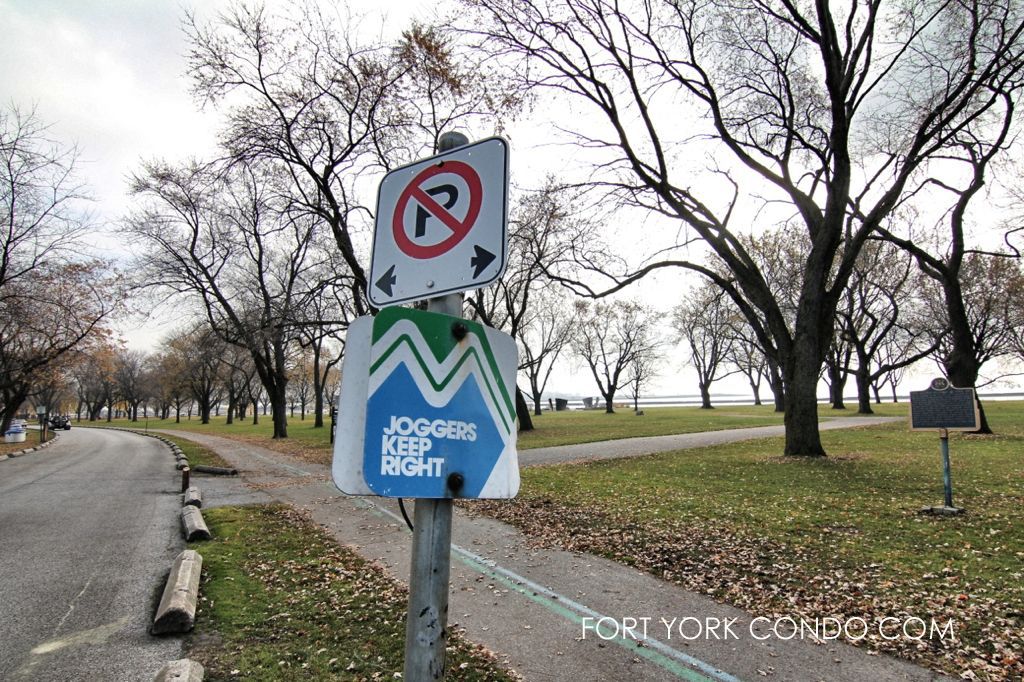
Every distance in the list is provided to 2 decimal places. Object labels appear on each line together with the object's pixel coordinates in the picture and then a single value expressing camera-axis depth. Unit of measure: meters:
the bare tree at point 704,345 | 49.08
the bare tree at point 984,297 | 29.05
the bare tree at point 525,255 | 16.77
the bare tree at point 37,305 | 19.73
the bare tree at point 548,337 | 45.41
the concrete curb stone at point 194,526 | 7.19
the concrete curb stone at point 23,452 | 21.67
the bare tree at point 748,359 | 48.66
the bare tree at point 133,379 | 75.74
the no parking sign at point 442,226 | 1.84
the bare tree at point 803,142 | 13.39
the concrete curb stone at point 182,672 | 3.27
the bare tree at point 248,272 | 19.17
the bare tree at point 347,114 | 15.80
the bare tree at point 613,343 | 55.00
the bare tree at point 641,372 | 61.21
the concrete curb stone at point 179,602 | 4.25
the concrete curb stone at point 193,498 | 9.70
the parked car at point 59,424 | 51.35
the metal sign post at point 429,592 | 1.59
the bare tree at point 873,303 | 30.33
